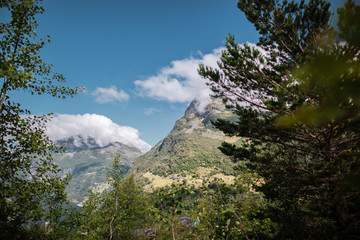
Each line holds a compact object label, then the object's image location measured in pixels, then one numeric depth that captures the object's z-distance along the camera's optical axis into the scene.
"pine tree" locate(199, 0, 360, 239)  5.79
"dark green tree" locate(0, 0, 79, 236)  5.12
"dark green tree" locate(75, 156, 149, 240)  12.98
